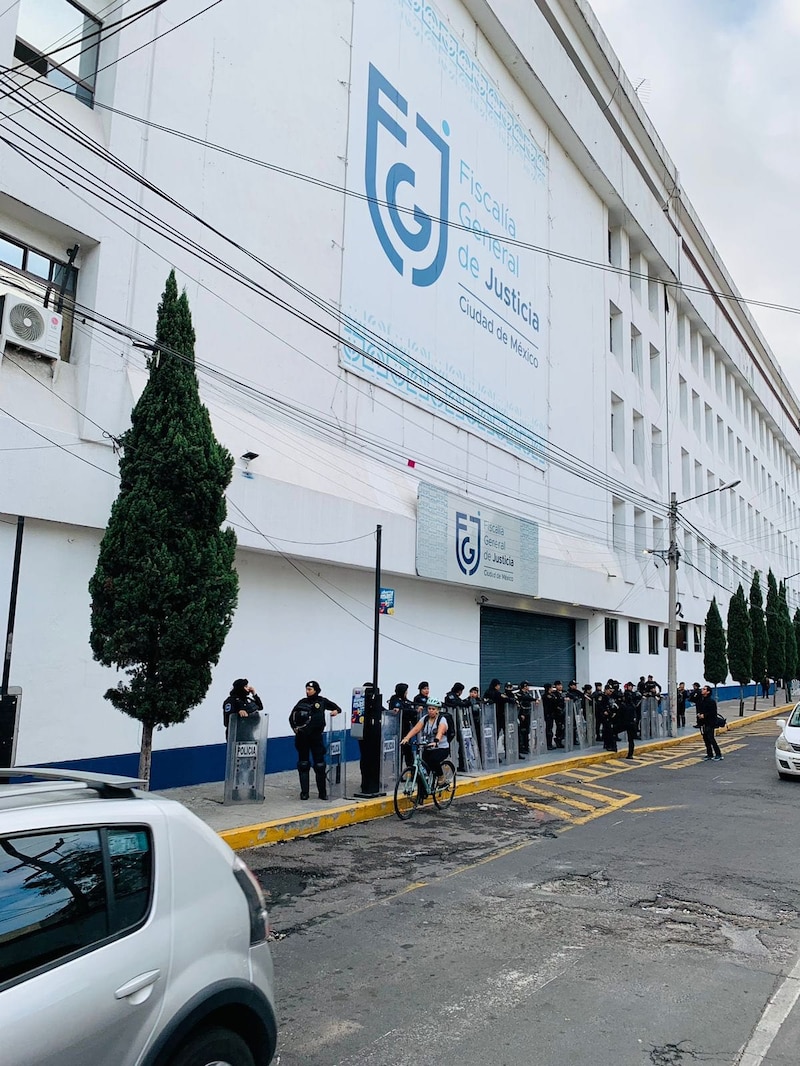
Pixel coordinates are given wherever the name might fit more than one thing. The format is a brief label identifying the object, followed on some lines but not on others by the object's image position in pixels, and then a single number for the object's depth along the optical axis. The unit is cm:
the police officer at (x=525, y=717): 1791
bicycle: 1149
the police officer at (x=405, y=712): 1261
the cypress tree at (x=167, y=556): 944
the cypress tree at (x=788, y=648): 4795
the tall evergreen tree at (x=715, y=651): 3647
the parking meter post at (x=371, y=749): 1189
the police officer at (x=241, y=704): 1102
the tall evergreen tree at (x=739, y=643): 3850
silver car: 239
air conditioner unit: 1038
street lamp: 2522
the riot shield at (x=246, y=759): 1105
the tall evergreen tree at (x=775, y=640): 4456
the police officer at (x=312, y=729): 1139
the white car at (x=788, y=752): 1448
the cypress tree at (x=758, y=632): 4125
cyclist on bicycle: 1141
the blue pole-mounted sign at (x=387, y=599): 1638
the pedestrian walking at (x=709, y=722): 1866
